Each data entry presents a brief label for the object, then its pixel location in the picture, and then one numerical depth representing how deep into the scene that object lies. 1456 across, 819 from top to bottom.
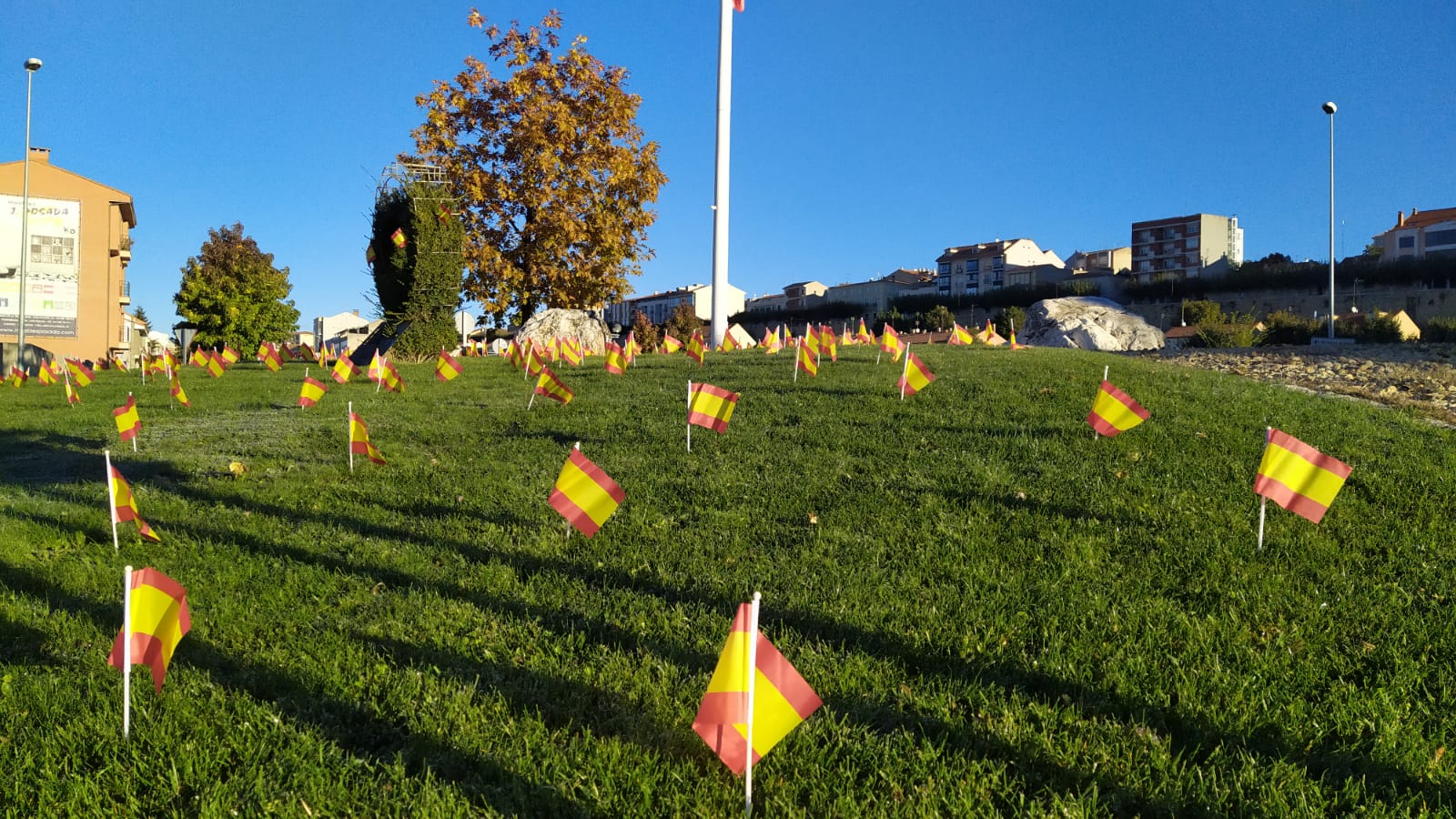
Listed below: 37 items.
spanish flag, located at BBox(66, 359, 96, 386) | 15.45
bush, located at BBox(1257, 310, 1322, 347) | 26.02
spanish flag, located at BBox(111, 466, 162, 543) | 5.30
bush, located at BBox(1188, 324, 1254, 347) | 24.09
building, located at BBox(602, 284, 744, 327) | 108.47
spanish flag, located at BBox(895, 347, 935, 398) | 9.12
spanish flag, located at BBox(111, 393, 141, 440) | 7.77
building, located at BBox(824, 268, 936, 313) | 95.81
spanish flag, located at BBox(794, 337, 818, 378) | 11.18
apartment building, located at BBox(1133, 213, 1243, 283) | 101.38
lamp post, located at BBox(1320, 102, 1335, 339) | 31.52
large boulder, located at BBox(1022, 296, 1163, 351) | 33.66
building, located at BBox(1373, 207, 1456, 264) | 76.50
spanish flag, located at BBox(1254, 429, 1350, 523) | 4.73
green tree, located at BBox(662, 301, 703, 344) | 30.56
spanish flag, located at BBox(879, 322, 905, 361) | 15.07
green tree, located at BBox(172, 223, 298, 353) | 48.31
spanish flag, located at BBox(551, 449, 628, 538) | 4.79
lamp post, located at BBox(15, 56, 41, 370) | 28.58
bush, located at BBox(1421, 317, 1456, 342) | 23.33
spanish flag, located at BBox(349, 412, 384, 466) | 7.11
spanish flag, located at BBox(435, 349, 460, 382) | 12.78
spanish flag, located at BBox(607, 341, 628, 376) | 13.33
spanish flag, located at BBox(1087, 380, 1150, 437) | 6.66
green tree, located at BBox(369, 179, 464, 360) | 20.06
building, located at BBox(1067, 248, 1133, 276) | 100.75
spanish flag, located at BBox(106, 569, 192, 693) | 3.12
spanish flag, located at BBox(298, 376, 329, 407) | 9.84
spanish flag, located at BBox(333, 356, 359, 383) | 12.37
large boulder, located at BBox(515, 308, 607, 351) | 25.42
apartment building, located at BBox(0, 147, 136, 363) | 49.91
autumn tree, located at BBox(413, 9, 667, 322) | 27.42
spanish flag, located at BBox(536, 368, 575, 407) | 9.70
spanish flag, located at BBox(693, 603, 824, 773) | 2.55
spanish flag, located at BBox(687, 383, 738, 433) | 7.25
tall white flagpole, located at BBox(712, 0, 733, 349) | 23.23
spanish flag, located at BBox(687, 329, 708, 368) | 13.34
